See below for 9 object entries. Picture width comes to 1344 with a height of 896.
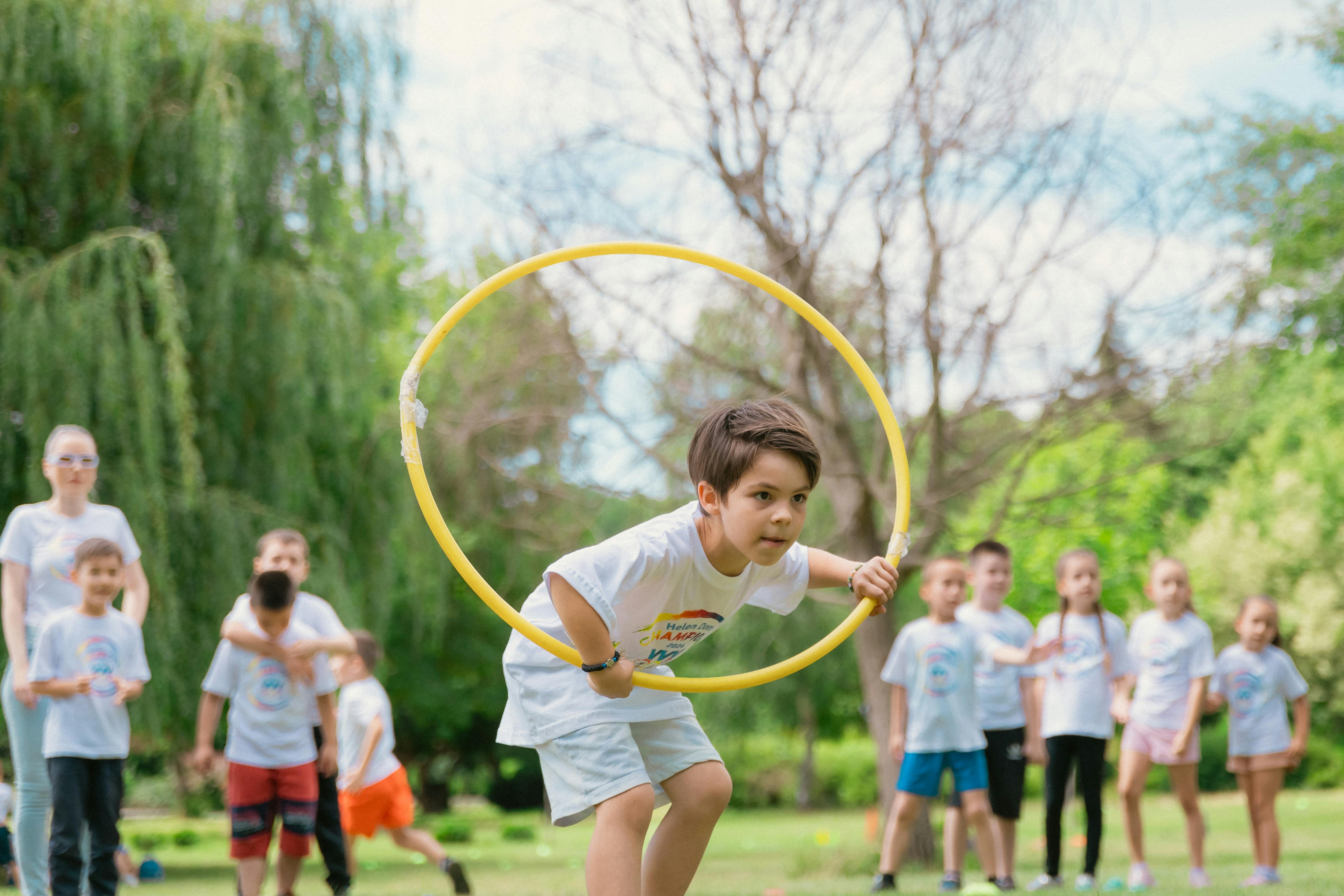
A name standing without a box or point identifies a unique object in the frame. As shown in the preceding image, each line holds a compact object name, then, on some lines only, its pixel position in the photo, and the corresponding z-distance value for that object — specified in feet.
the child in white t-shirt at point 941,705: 22.18
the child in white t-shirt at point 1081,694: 22.47
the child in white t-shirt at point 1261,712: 23.48
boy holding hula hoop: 10.70
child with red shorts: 19.16
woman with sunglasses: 17.79
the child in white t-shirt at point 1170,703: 23.13
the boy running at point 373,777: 24.36
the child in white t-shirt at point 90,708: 16.89
